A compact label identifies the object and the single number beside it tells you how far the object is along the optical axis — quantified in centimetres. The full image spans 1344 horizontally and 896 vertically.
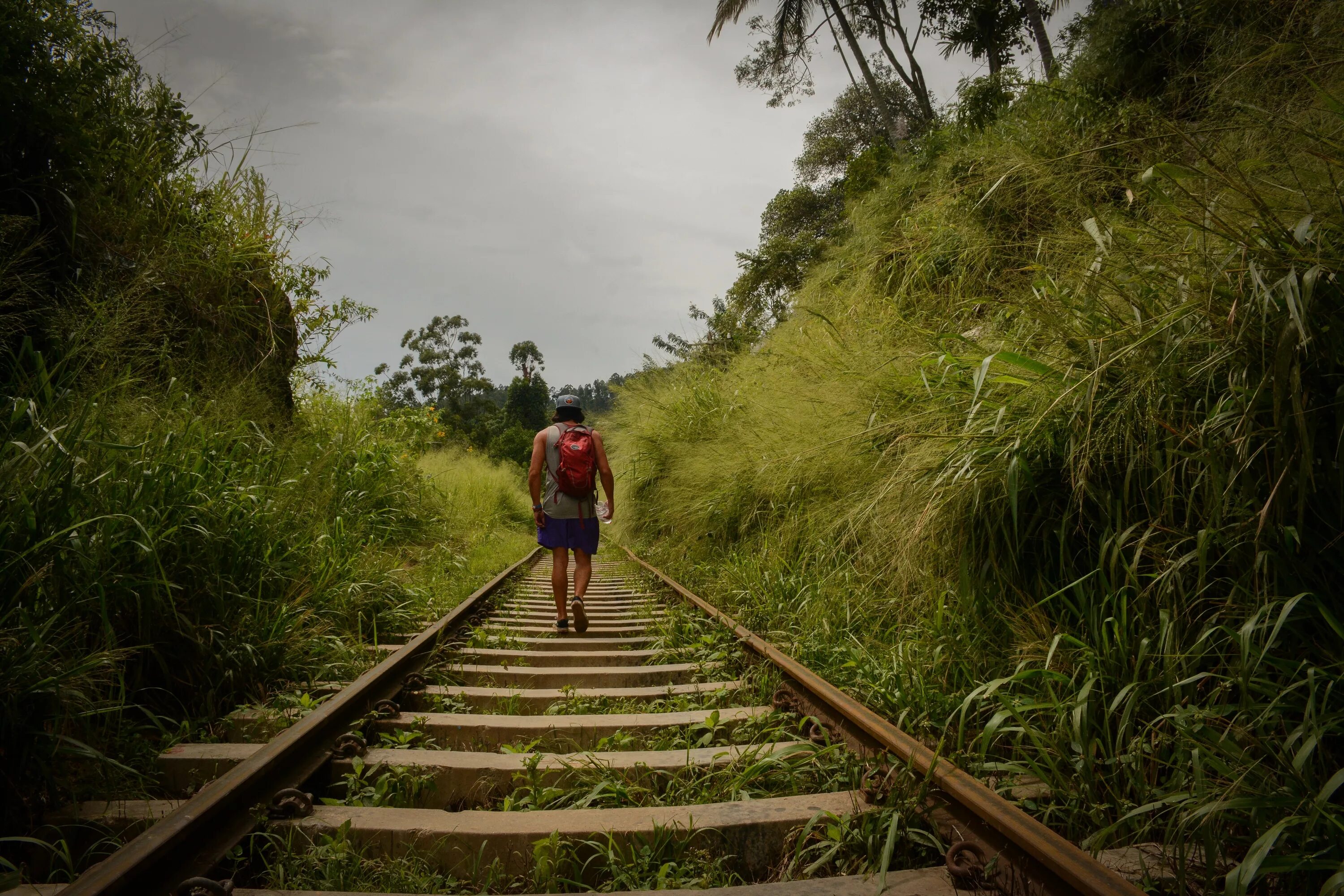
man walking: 492
